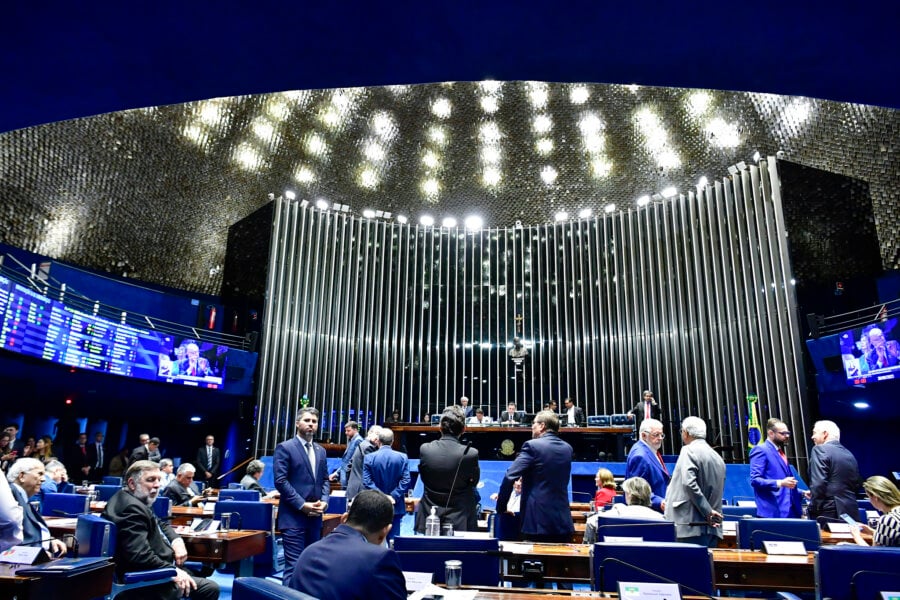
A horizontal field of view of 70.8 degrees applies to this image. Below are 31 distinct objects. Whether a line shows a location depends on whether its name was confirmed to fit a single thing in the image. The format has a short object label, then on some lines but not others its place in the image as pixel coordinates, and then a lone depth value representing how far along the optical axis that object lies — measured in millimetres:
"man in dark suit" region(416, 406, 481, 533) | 4188
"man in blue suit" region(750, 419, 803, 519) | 4988
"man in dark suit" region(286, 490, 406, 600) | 1938
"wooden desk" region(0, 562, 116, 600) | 2686
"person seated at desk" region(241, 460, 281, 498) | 7227
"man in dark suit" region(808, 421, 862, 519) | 4891
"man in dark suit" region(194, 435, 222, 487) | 11823
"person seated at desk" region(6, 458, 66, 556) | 3643
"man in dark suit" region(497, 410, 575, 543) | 4164
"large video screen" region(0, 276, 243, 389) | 9469
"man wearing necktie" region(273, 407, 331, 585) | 4453
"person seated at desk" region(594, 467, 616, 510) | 5133
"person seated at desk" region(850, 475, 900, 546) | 2945
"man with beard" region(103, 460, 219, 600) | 3416
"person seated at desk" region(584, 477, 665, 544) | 3719
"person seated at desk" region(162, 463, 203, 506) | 6777
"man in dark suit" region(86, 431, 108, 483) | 12156
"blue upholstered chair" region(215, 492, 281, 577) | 4922
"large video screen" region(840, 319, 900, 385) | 9547
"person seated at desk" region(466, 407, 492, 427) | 11523
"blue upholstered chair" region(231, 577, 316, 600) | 1580
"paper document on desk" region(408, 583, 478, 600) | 2305
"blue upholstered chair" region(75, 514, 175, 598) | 3264
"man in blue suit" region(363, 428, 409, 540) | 5531
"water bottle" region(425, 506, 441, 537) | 3695
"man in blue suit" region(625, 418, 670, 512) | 4785
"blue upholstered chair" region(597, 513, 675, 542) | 3213
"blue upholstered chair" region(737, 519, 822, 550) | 3639
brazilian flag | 12547
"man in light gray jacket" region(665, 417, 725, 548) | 3922
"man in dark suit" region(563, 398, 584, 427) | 11984
